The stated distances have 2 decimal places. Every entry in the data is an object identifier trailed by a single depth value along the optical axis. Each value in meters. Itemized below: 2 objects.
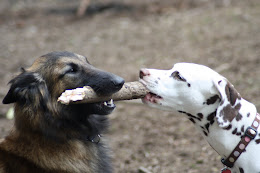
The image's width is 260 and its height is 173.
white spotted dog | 7.11
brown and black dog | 7.34
